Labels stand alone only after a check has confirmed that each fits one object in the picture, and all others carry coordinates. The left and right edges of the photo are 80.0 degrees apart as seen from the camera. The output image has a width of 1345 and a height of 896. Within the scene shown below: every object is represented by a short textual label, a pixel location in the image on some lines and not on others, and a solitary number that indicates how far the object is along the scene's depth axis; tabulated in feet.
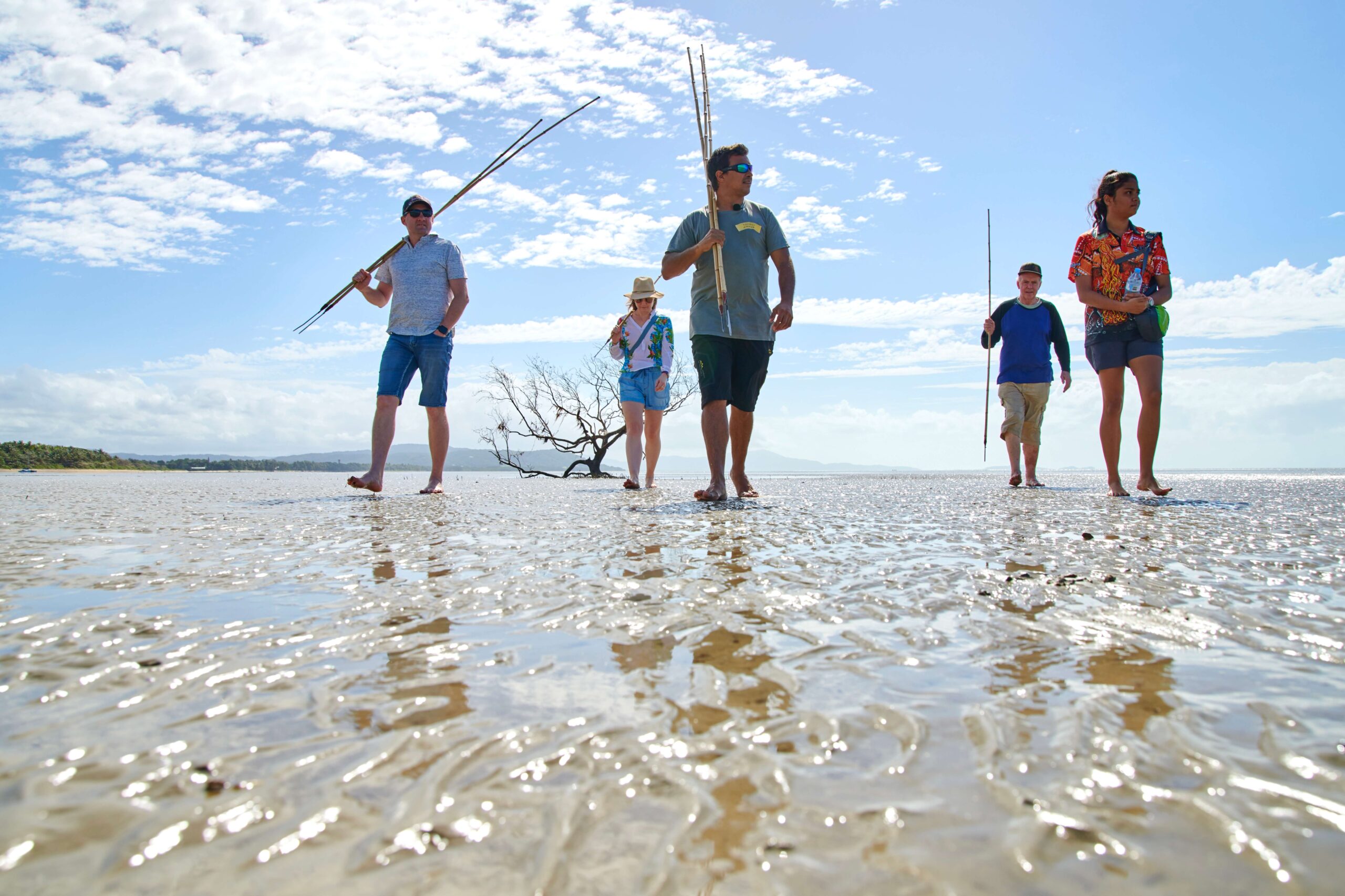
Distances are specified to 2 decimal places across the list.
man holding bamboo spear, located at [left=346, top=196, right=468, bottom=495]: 20.65
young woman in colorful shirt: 17.30
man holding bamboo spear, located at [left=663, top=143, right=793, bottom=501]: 16.33
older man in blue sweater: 25.29
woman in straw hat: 22.97
